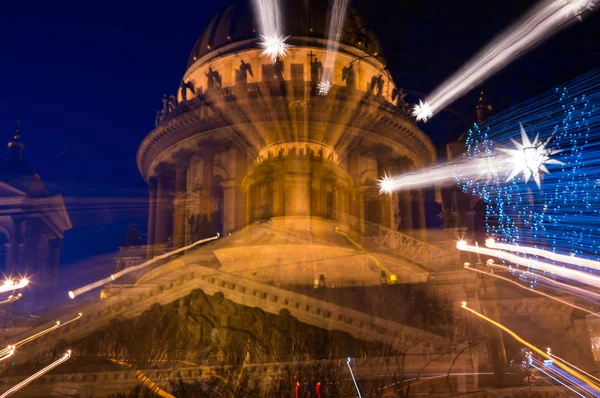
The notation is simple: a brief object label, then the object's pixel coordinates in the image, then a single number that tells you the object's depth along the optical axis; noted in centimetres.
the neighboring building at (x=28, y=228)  4322
